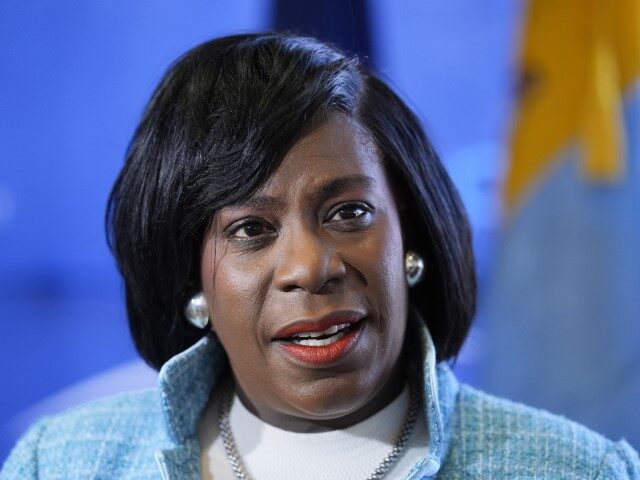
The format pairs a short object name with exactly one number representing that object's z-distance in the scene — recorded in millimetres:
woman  1517
